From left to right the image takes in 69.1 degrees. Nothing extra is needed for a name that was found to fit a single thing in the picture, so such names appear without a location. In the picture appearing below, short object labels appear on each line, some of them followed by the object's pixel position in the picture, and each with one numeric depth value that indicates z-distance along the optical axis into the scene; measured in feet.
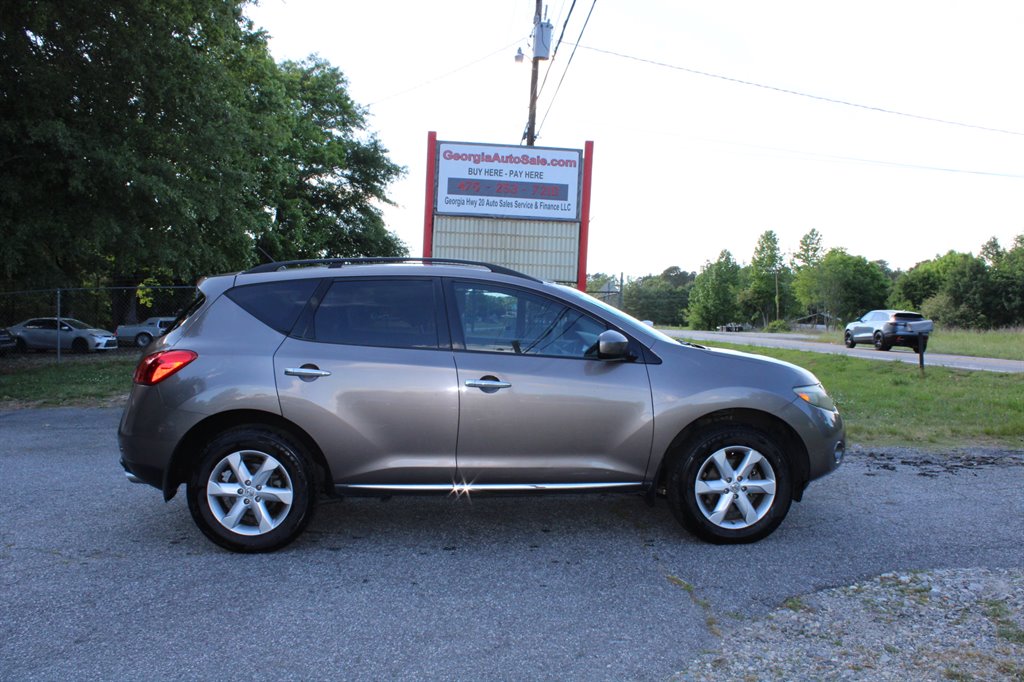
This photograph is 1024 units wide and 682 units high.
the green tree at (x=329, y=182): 95.55
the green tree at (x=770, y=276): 329.11
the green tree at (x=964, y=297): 223.92
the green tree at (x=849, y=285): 272.31
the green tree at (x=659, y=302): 425.28
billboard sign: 44.86
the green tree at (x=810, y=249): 300.61
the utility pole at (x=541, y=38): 61.36
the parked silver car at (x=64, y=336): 85.20
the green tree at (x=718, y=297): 367.25
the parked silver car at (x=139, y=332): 92.35
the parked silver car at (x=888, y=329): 90.79
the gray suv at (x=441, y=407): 14.05
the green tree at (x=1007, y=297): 225.87
